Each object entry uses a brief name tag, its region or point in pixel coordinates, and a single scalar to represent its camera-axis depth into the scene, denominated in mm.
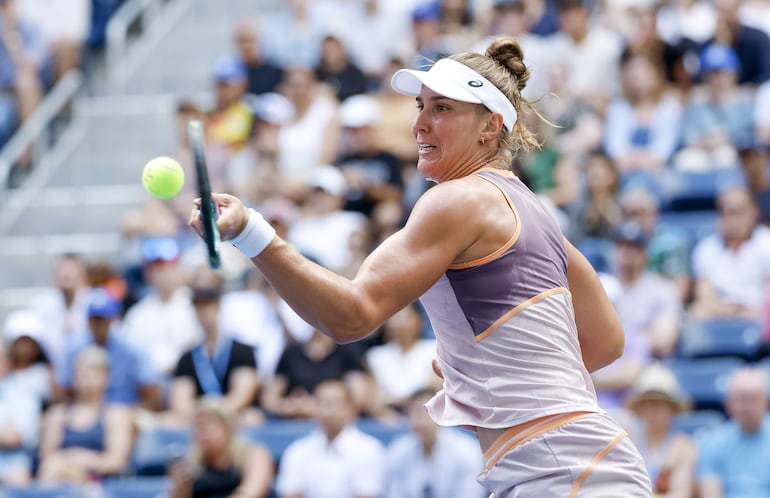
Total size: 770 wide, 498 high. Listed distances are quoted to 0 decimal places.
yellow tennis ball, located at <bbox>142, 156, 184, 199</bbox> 7812
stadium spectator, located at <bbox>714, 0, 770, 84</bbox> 21953
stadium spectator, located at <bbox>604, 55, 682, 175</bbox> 21094
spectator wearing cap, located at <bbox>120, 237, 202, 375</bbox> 20734
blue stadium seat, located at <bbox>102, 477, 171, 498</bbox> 18016
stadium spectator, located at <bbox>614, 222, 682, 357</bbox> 18062
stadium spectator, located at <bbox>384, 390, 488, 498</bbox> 16547
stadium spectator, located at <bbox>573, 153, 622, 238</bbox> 19875
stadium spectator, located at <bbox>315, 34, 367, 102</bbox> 24328
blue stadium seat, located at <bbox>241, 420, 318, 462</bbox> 18250
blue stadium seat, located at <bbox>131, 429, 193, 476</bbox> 18812
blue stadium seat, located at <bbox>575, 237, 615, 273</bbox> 19703
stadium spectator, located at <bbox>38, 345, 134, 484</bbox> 18750
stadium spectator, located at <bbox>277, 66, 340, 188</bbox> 23359
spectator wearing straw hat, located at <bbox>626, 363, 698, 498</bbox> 15836
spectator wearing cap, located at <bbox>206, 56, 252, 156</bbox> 24109
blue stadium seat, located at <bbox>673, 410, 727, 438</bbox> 16891
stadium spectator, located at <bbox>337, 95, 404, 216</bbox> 21500
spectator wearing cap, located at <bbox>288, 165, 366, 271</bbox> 20906
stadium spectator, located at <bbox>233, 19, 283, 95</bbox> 25484
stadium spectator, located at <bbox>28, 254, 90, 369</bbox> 21516
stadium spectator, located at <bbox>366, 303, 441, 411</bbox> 18312
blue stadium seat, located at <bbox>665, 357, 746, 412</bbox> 17531
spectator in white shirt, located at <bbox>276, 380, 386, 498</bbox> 17047
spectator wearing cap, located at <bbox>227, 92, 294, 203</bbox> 22578
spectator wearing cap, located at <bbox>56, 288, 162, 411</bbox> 19891
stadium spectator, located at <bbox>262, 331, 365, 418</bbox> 18516
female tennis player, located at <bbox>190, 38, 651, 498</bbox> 7512
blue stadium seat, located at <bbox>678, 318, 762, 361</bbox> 18047
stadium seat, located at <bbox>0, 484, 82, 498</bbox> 18047
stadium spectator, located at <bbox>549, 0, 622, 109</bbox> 22828
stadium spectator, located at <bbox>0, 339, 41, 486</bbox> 19094
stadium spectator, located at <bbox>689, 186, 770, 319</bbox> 18531
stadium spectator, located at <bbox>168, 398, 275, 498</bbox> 16906
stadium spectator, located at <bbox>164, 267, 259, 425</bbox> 19016
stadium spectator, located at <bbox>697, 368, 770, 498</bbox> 15766
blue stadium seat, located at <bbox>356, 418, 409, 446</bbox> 17687
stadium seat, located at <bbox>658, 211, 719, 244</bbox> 20062
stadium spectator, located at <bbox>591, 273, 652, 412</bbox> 17312
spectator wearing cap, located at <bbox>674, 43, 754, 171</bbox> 20797
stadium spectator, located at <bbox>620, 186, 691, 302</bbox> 18953
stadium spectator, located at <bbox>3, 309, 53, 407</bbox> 20328
